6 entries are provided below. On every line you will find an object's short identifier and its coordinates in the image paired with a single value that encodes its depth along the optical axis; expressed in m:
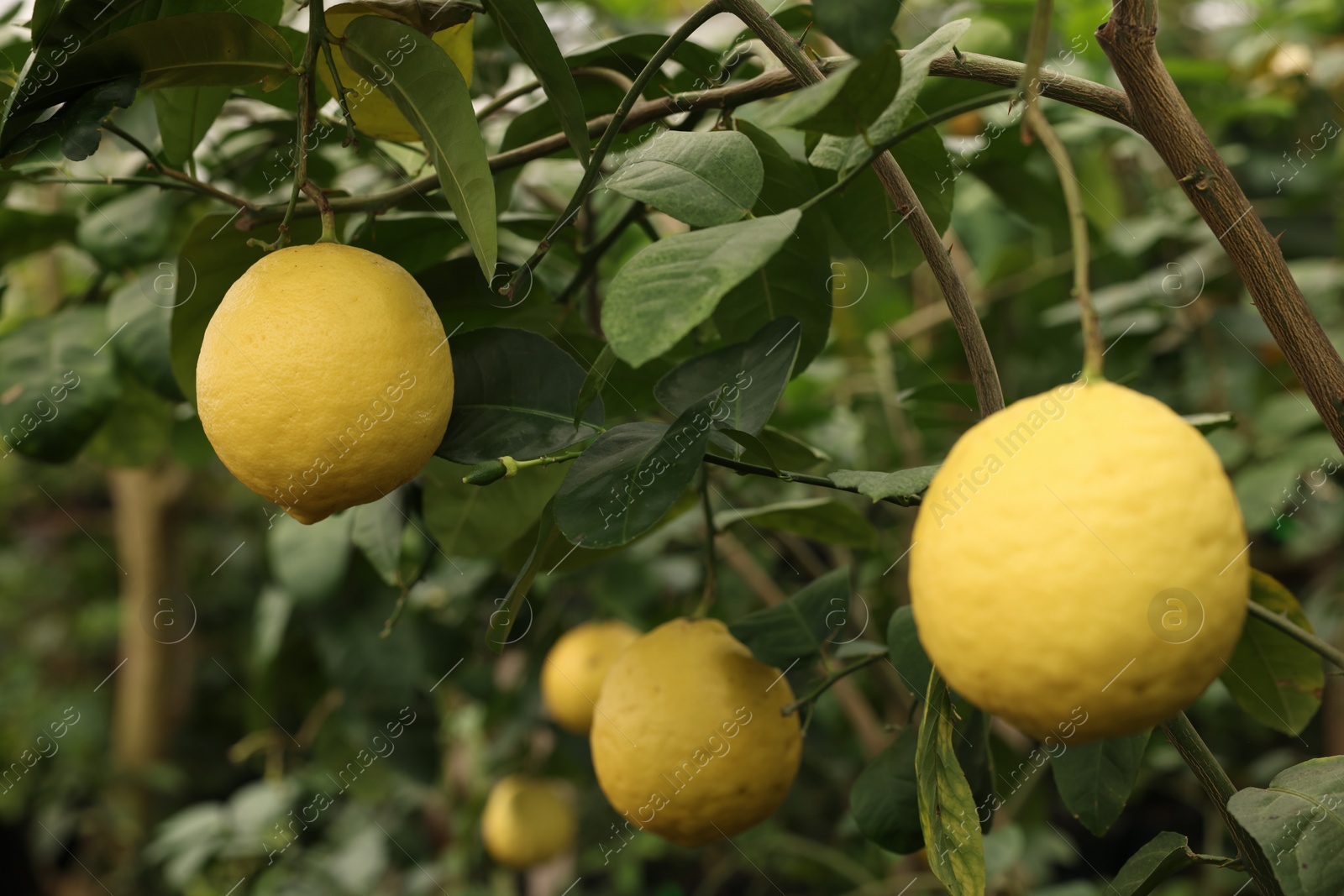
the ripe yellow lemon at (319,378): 0.37
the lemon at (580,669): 0.94
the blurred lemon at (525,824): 1.18
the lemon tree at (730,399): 0.28
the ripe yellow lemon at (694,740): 0.48
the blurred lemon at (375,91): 0.44
